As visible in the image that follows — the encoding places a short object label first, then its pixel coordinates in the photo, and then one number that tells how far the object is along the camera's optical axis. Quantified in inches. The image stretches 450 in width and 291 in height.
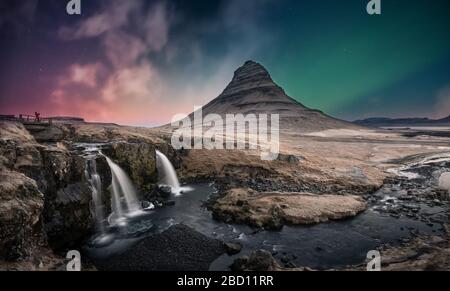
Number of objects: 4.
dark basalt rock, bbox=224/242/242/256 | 700.7
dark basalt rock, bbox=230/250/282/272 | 574.2
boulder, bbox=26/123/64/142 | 992.2
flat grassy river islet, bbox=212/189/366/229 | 901.0
